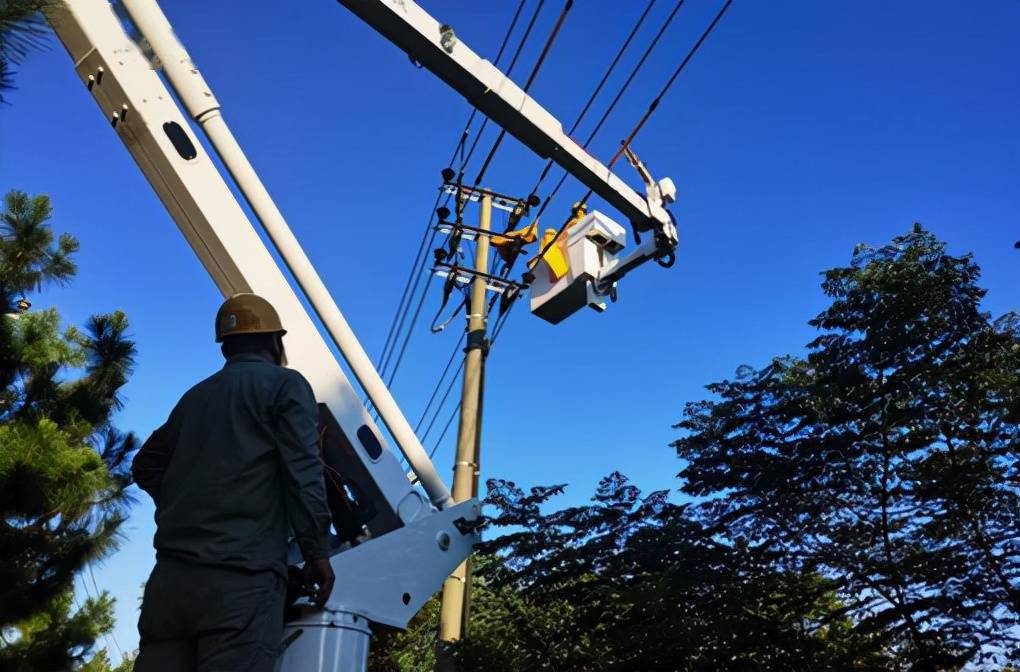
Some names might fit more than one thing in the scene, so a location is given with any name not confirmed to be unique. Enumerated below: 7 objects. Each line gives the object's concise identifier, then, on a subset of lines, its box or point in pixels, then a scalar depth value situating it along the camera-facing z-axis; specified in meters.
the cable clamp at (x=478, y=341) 9.66
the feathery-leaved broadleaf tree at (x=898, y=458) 5.18
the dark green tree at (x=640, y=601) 5.56
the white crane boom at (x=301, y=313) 3.23
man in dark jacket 2.54
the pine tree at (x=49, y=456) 7.60
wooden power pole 7.90
